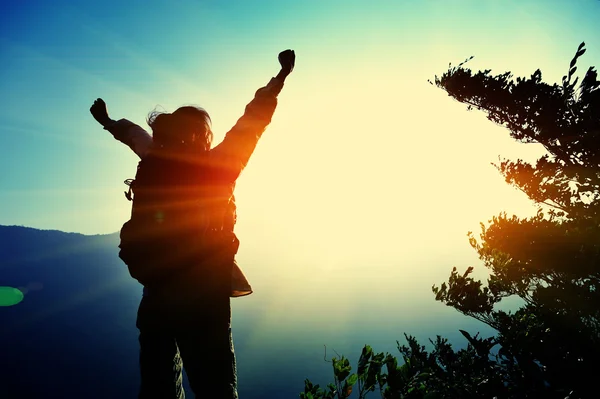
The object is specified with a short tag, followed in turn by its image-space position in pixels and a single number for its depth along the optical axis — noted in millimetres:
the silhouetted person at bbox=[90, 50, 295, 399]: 1590
